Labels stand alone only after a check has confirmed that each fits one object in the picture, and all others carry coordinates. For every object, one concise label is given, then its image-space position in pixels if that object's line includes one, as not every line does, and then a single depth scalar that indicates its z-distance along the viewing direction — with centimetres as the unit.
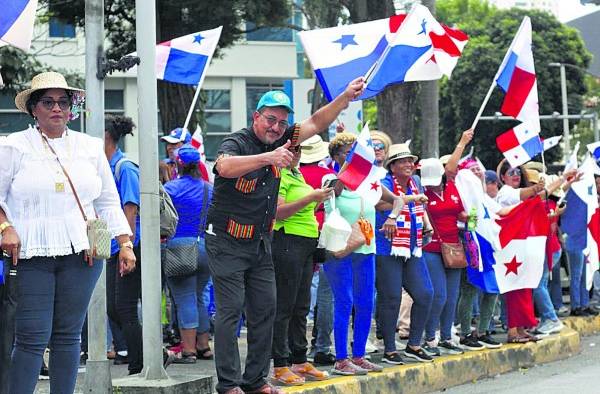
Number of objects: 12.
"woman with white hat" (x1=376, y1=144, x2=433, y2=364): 996
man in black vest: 776
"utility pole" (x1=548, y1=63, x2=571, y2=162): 5028
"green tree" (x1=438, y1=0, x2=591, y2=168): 5234
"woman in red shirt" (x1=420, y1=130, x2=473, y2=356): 1077
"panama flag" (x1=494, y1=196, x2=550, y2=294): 1209
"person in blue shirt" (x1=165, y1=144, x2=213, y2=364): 997
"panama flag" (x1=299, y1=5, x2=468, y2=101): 960
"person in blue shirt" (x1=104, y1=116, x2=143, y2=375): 889
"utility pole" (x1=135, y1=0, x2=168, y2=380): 785
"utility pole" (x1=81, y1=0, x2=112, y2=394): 764
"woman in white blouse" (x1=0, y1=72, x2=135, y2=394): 634
